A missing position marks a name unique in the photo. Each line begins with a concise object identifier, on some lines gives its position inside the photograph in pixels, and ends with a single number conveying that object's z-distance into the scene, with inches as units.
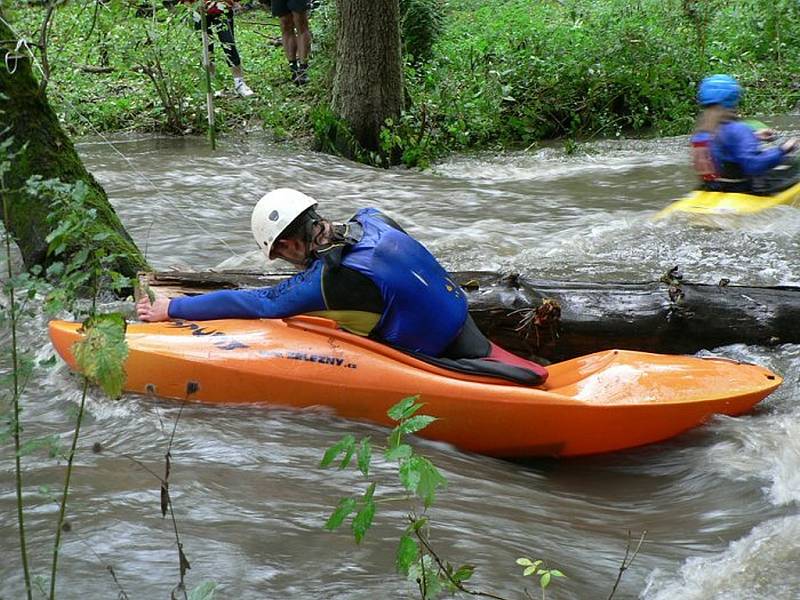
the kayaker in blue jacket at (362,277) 153.3
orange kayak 154.3
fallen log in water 176.9
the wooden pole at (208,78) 333.4
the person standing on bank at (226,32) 346.6
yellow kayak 255.6
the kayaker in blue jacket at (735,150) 261.4
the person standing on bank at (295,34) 422.0
